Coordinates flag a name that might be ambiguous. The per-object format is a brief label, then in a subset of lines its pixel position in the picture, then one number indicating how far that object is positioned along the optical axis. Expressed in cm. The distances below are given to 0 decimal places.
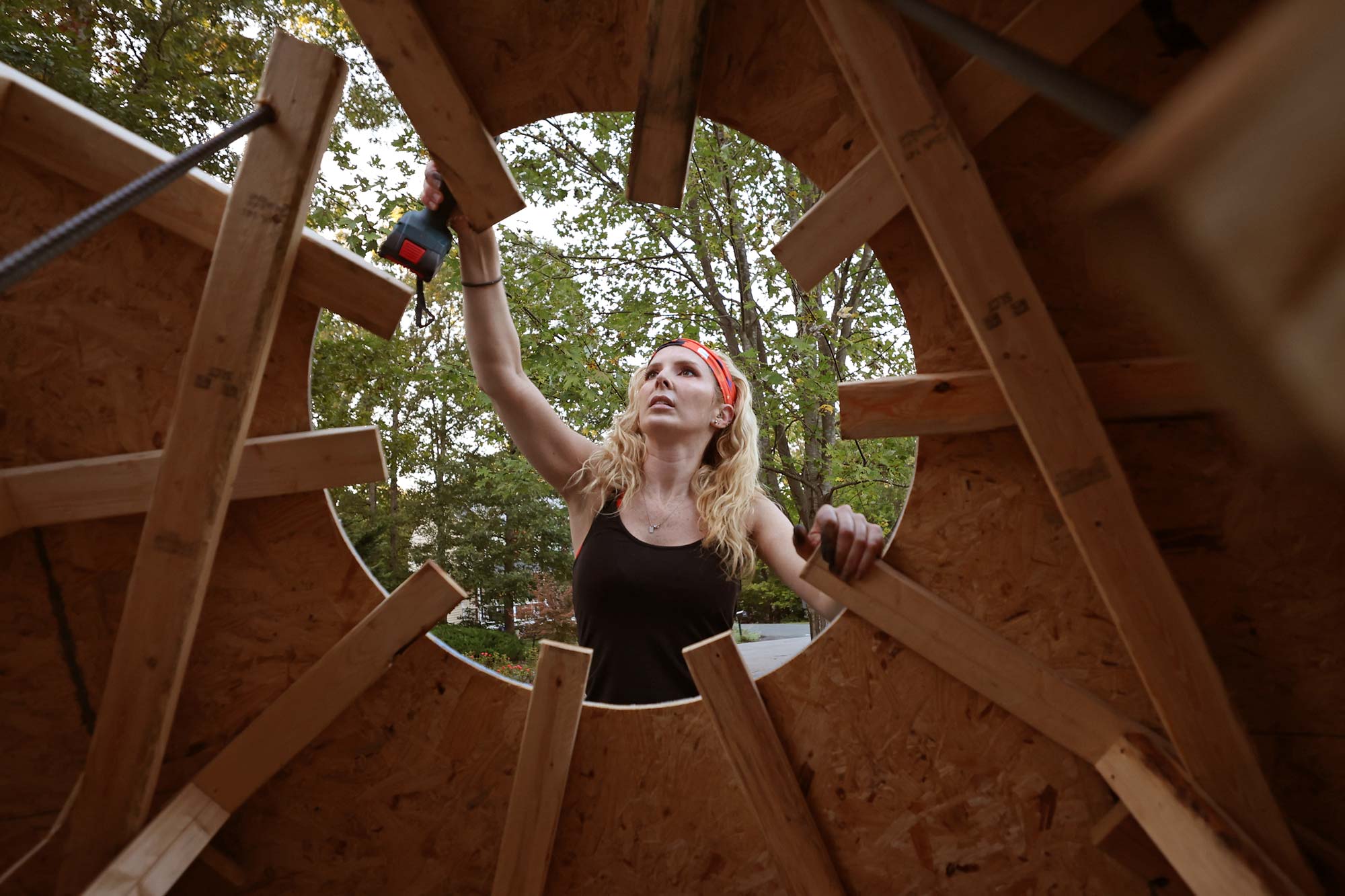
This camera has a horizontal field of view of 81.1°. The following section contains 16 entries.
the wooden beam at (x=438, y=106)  196
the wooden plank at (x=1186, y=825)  161
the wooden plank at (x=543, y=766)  204
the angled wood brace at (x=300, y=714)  188
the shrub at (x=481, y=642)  1234
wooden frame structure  196
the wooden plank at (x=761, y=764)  203
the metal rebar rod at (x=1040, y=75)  79
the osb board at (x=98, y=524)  199
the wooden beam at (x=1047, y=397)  179
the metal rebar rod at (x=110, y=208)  133
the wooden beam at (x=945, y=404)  196
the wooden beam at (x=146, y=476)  194
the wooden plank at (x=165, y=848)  171
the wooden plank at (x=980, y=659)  195
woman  262
